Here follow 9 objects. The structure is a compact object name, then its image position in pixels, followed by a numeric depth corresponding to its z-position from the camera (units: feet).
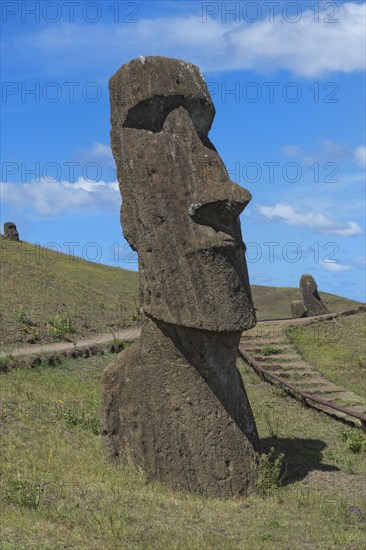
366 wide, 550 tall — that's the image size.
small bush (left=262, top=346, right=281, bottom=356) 65.16
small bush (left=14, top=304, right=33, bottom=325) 72.13
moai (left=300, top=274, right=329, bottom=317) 94.07
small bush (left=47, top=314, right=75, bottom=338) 69.82
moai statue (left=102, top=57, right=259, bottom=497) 30.42
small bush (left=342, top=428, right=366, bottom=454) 41.42
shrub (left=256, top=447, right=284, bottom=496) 32.12
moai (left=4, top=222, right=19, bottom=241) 134.35
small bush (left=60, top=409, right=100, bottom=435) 38.47
